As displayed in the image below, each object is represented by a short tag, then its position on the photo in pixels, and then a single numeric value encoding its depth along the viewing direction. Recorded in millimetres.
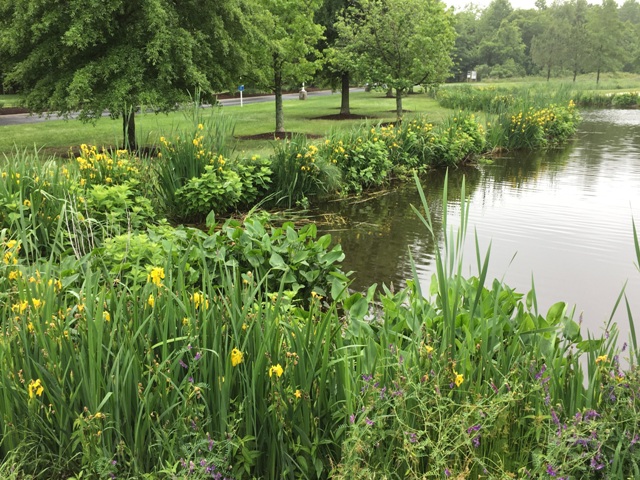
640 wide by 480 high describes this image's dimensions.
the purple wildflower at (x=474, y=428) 2221
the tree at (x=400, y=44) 18922
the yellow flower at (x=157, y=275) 2666
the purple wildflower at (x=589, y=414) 2258
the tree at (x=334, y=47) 19820
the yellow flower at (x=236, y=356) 2320
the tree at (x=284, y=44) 15383
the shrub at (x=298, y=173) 8852
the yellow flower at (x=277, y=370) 2338
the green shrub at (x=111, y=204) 6062
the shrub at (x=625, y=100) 33469
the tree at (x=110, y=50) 10852
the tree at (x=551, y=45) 57562
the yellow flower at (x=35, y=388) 2320
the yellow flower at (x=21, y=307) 2552
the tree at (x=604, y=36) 54250
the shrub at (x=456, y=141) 12484
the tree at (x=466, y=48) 77812
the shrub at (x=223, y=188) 7684
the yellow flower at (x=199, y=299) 2572
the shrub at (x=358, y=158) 9922
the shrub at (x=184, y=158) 7781
